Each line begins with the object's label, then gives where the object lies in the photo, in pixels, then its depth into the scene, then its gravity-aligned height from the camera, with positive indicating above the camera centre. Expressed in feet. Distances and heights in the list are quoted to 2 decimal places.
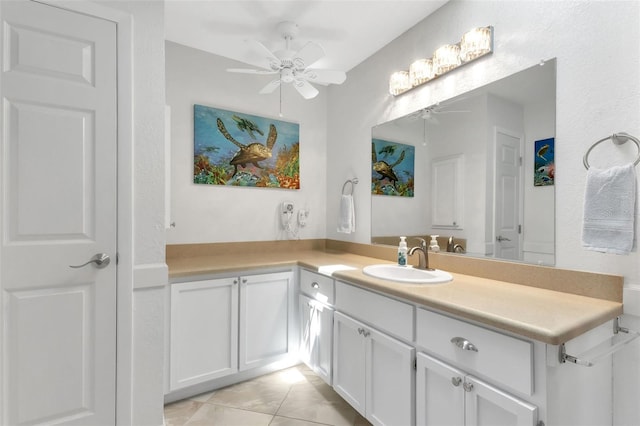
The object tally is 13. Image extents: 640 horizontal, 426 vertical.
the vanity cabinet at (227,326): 6.43 -2.60
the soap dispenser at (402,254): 6.60 -0.89
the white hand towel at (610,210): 3.73 +0.05
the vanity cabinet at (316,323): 6.66 -2.58
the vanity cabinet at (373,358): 4.75 -2.56
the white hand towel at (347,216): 8.94 -0.10
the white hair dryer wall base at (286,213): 9.70 -0.03
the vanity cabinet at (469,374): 3.34 -2.02
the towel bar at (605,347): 3.18 -1.53
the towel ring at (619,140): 3.87 +0.98
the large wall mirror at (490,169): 4.91 +0.84
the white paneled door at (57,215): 4.39 -0.07
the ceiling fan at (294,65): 6.34 +3.27
